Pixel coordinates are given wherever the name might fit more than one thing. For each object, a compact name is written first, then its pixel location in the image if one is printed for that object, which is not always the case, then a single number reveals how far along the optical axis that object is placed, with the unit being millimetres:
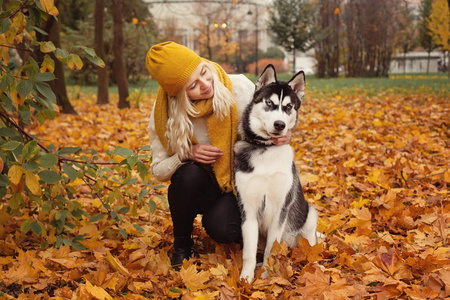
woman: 2521
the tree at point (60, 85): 8547
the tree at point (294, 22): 37125
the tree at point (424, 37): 29959
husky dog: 2404
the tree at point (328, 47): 29094
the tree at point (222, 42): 42062
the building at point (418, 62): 42438
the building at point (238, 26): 42631
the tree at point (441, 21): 19923
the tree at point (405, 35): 27984
